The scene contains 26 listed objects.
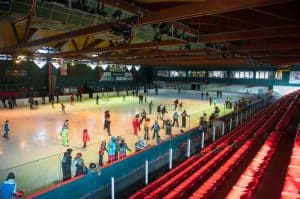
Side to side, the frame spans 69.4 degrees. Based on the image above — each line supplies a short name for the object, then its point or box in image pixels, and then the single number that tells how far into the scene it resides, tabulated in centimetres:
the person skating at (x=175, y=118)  1467
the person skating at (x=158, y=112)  1802
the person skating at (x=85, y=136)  1030
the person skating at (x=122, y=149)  873
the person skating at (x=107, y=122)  1282
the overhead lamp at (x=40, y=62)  2295
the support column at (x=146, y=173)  798
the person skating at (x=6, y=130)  1195
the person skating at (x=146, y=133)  1165
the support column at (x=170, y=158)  902
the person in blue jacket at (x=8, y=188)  563
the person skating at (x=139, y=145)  935
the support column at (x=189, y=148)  1015
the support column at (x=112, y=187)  677
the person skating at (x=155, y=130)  1196
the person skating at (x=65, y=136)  1083
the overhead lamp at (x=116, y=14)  626
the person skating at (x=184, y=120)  1454
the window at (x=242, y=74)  3694
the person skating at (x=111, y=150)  834
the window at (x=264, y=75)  3519
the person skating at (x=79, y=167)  700
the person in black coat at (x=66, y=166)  715
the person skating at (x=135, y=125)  1262
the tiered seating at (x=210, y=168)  608
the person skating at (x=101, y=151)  830
